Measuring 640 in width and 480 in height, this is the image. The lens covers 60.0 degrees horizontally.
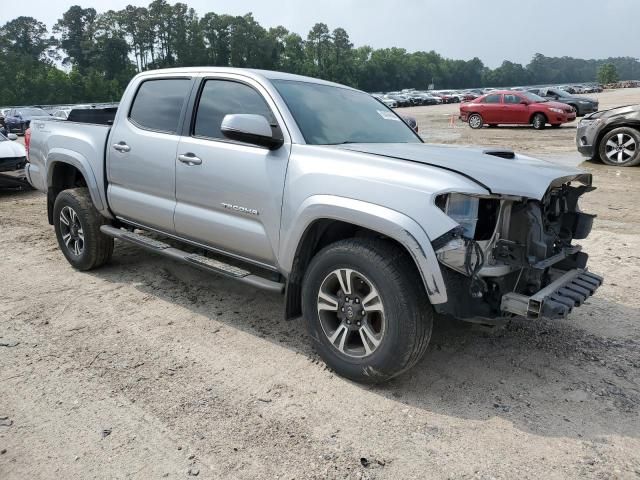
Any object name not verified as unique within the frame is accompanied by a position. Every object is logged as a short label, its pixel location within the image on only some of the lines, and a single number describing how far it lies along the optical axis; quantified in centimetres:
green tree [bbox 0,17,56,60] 10438
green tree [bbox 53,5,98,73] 10881
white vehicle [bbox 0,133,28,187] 1005
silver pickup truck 297
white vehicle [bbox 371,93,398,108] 5703
